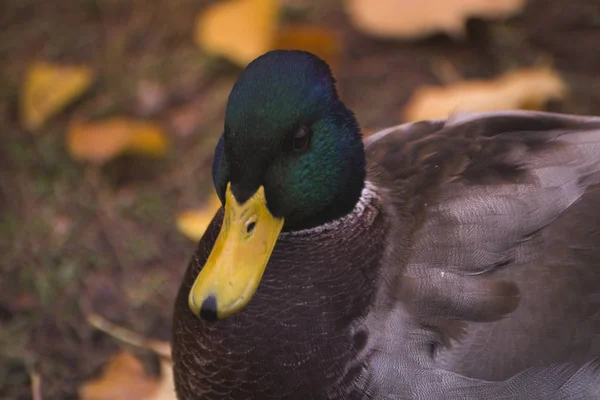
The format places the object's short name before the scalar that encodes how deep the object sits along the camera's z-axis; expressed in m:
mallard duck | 3.12
